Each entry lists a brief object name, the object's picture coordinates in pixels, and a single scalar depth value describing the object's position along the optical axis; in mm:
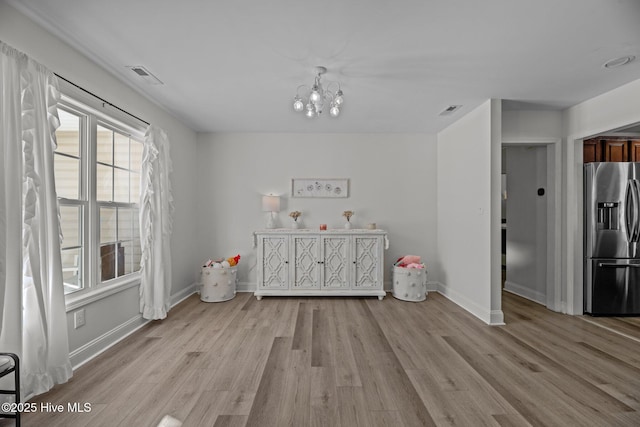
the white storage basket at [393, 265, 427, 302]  4156
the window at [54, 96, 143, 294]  2420
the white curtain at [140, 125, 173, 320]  3209
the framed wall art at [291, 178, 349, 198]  4707
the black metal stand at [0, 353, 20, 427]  1475
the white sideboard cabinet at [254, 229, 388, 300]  4258
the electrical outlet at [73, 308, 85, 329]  2375
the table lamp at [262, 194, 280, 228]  4465
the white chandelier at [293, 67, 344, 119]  2515
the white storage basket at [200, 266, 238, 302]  4109
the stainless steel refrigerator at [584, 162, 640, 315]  3496
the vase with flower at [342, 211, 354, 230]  4504
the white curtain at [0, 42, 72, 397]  1733
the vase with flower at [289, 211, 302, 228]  4539
